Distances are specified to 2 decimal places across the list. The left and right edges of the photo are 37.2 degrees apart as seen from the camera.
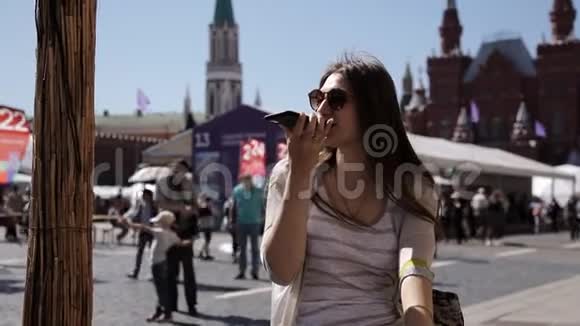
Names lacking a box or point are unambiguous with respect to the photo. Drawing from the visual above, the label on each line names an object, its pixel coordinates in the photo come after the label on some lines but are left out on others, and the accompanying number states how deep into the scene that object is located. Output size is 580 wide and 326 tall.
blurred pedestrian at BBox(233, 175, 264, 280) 12.48
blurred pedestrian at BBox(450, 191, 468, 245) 23.72
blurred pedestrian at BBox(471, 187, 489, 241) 23.21
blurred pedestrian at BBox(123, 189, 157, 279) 12.31
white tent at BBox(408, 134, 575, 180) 28.36
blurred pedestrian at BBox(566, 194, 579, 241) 28.22
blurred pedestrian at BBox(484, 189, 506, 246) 23.42
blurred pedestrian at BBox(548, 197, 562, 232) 34.56
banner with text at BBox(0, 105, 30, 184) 13.84
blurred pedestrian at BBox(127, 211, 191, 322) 8.19
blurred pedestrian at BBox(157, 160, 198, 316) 8.42
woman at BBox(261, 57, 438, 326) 2.08
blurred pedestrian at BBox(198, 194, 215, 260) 16.17
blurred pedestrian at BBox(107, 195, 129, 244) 26.63
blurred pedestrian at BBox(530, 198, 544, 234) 35.89
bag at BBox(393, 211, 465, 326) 2.23
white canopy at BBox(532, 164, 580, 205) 45.38
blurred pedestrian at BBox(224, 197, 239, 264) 15.52
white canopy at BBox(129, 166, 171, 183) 19.89
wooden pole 2.49
